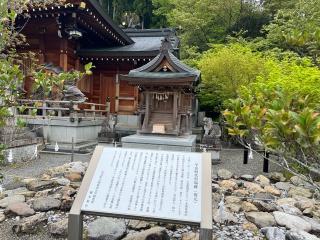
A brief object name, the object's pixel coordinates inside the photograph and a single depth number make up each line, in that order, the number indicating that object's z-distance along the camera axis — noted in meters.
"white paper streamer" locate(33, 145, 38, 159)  9.55
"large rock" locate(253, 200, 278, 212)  5.45
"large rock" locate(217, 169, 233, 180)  7.78
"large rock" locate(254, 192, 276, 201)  6.07
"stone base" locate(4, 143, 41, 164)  8.59
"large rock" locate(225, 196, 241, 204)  5.71
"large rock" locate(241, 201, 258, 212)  5.36
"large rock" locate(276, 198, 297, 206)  5.81
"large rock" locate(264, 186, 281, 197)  6.61
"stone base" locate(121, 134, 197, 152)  10.19
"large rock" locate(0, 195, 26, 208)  5.03
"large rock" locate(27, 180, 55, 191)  5.86
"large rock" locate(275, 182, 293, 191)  7.17
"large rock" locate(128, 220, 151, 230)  4.53
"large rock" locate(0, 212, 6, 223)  4.57
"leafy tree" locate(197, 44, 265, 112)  13.93
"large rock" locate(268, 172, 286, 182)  8.06
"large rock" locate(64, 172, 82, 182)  6.61
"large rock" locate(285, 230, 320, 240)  4.09
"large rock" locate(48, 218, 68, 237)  4.19
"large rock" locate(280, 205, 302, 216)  5.38
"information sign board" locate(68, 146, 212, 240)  3.20
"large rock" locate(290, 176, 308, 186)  7.50
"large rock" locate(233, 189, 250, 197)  6.23
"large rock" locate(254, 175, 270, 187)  7.47
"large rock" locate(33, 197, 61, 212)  4.89
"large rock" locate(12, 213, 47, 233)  4.18
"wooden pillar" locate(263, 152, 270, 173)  9.13
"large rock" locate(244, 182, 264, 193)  6.73
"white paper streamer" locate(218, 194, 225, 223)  4.84
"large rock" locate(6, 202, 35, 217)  4.70
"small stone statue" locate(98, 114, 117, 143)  12.41
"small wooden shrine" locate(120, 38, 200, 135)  10.86
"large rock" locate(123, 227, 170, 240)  3.99
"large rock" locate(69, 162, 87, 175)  7.12
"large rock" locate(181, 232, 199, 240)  4.15
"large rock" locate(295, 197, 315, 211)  5.60
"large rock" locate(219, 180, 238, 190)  6.74
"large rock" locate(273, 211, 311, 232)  4.68
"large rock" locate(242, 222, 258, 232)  4.64
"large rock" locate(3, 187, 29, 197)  5.57
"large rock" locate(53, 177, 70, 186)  6.14
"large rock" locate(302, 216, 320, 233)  4.72
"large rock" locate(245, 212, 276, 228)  4.80
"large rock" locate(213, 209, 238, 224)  4.83
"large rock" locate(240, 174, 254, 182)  7.87
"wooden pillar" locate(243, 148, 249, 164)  10.32
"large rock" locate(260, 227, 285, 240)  4.27
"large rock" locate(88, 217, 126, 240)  4.10
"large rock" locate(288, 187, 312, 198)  6.60
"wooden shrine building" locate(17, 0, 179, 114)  11.89
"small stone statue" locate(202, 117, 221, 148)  11.05
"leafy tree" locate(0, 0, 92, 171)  2.99
